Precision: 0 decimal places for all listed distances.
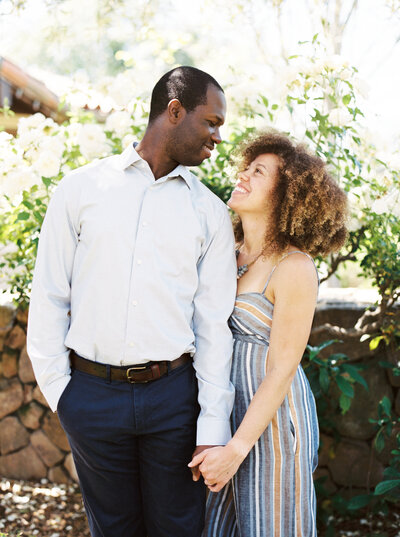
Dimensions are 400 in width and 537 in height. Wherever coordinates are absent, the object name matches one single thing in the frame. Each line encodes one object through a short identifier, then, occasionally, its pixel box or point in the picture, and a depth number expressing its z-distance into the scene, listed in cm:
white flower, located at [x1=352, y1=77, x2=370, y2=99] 249
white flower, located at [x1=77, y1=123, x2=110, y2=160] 261
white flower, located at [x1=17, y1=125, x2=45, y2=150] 265
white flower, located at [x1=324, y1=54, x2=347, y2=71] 247
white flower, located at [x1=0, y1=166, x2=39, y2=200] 255
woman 184
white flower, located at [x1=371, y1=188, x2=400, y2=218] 253
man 179
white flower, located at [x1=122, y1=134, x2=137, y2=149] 259
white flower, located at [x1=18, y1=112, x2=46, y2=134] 273
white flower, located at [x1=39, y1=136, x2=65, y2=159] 252
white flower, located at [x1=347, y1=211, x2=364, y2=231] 273
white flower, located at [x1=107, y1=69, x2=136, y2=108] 283
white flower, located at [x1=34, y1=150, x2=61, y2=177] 248
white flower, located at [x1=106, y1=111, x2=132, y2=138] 274
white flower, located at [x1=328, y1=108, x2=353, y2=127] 251
